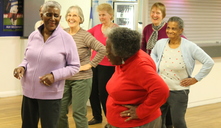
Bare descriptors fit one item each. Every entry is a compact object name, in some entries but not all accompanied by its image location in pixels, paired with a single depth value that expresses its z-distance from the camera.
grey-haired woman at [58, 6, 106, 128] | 3.61
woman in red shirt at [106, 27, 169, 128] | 2.18
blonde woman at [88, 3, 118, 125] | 4.56
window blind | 5.96
